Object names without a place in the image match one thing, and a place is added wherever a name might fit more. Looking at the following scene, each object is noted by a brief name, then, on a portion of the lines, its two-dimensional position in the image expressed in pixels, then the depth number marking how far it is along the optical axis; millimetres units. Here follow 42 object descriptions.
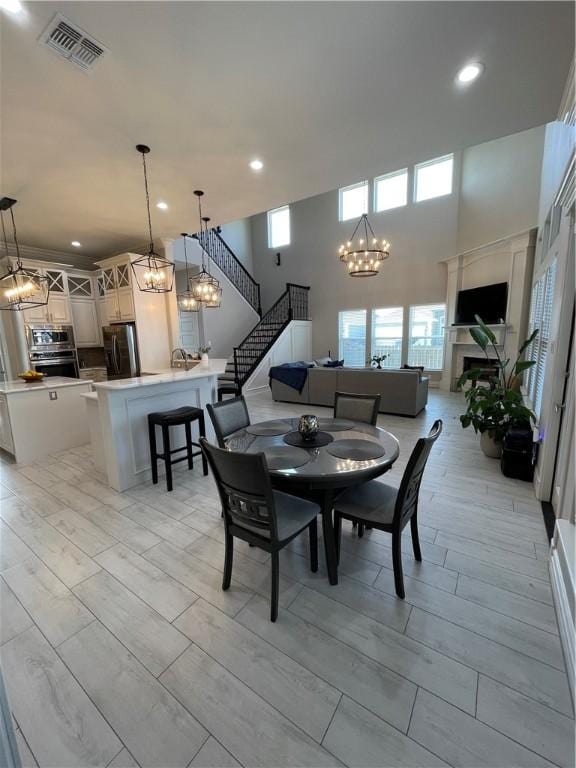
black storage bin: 3109
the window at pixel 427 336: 8156
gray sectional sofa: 5413
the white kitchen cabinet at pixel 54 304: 5695
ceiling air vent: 1881
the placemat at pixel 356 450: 1939
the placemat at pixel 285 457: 1848
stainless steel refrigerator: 5773
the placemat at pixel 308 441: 2137
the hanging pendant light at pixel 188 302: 5363
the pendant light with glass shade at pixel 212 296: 4766
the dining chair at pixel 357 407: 2750
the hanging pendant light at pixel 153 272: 3109
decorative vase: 2205
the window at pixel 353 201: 8820
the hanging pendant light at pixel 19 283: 3963
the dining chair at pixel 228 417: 2575
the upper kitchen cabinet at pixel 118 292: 5828
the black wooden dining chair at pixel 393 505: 1699
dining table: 1751
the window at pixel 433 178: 7613
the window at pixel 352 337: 9289
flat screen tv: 6484
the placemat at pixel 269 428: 2416
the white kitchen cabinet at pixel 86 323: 6434
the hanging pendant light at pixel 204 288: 4618
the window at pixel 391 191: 8250
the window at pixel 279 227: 10117
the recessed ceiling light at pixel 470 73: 2249
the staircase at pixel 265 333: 7996
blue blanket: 6514
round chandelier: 6277
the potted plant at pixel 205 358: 4530
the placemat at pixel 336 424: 2463
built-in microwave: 5641
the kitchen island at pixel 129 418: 3055
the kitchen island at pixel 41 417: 3810
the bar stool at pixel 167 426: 3059
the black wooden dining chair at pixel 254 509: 1563
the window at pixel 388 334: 8750
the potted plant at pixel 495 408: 3297
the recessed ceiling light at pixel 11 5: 1728
